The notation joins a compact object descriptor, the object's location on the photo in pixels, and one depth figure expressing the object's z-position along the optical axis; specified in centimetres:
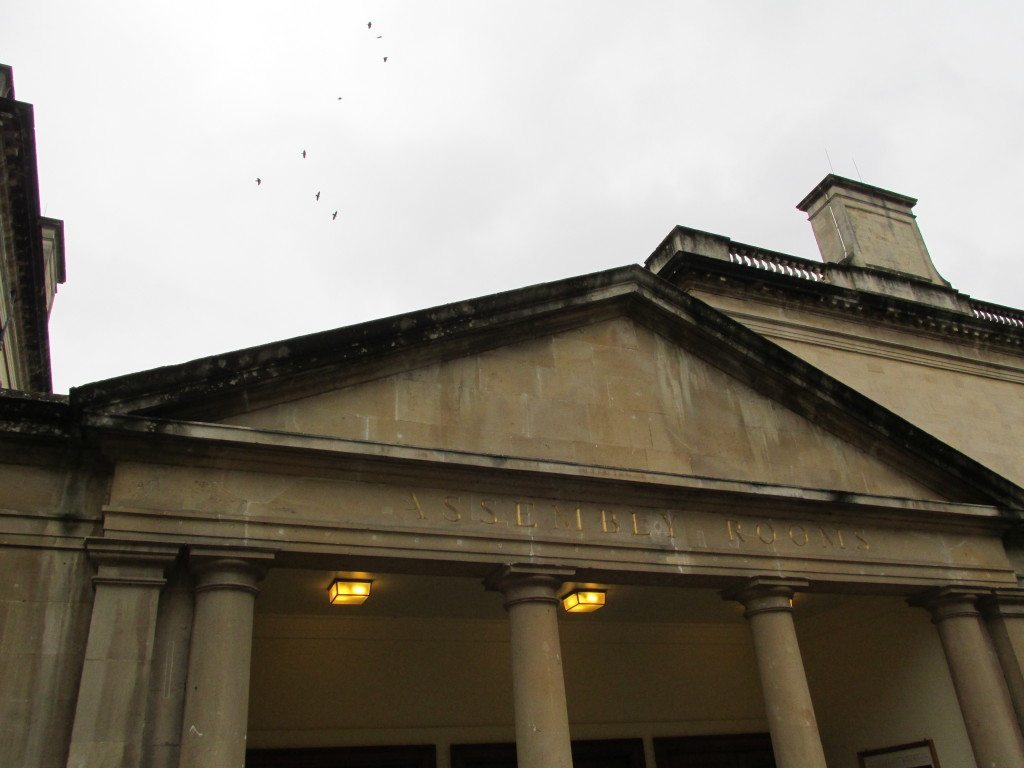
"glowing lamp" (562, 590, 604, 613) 1098
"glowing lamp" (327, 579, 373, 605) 1003
